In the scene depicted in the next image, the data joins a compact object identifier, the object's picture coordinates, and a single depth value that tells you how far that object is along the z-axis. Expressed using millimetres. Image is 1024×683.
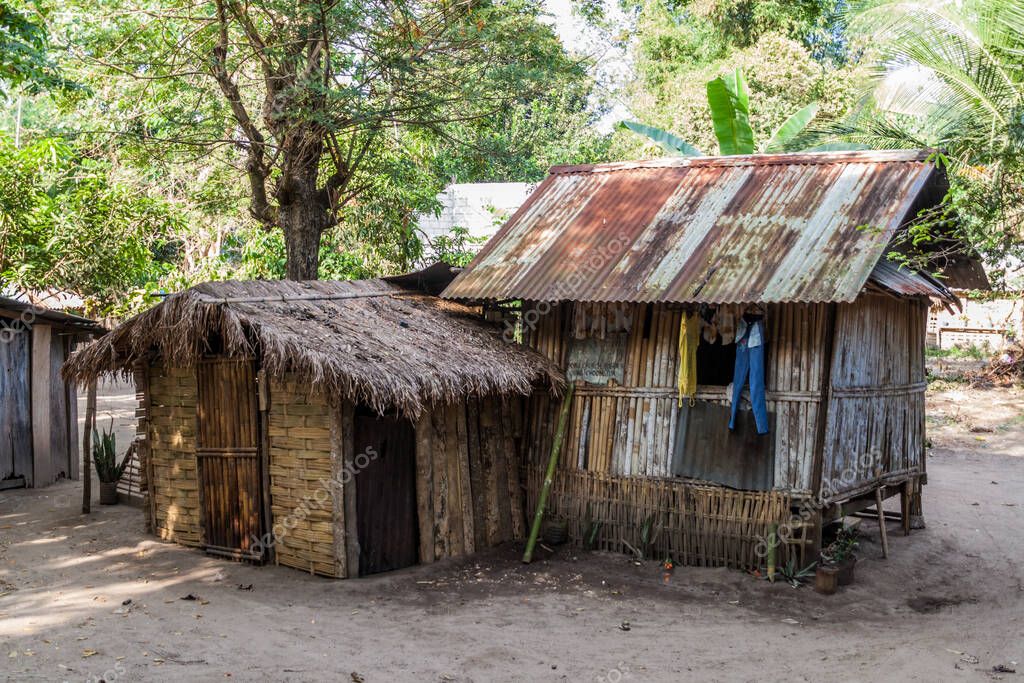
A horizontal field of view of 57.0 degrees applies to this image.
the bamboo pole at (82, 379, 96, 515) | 10641
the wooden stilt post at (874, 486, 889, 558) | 9953
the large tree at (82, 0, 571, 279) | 11516
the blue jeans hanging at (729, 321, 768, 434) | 8820
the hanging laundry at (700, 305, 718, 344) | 9320
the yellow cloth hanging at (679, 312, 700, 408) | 9188
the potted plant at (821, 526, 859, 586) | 8898
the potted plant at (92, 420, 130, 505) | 11250
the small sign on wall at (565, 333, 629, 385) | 9773
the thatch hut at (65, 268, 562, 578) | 8344
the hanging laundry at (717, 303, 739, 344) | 9188
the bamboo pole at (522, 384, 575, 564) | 9797
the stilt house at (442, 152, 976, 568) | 8828
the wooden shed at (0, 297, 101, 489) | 12227
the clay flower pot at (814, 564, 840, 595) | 8648
